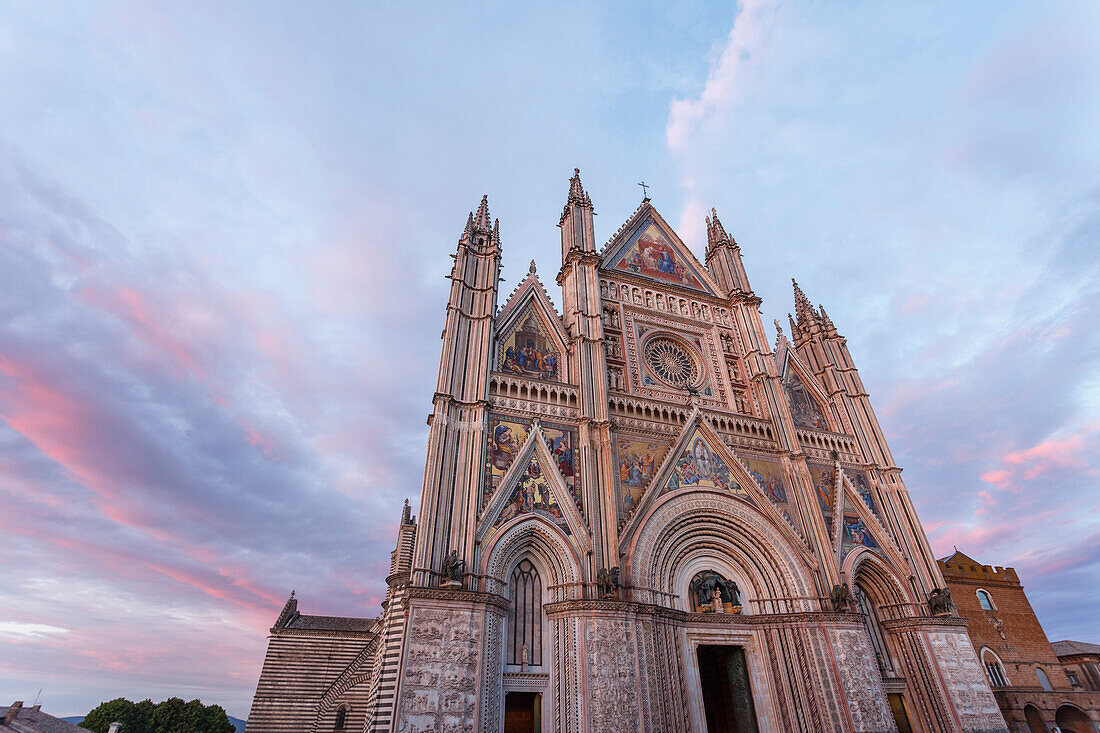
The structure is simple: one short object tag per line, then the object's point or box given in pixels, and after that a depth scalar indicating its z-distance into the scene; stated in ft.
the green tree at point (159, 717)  115.65
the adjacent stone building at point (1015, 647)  77.51
